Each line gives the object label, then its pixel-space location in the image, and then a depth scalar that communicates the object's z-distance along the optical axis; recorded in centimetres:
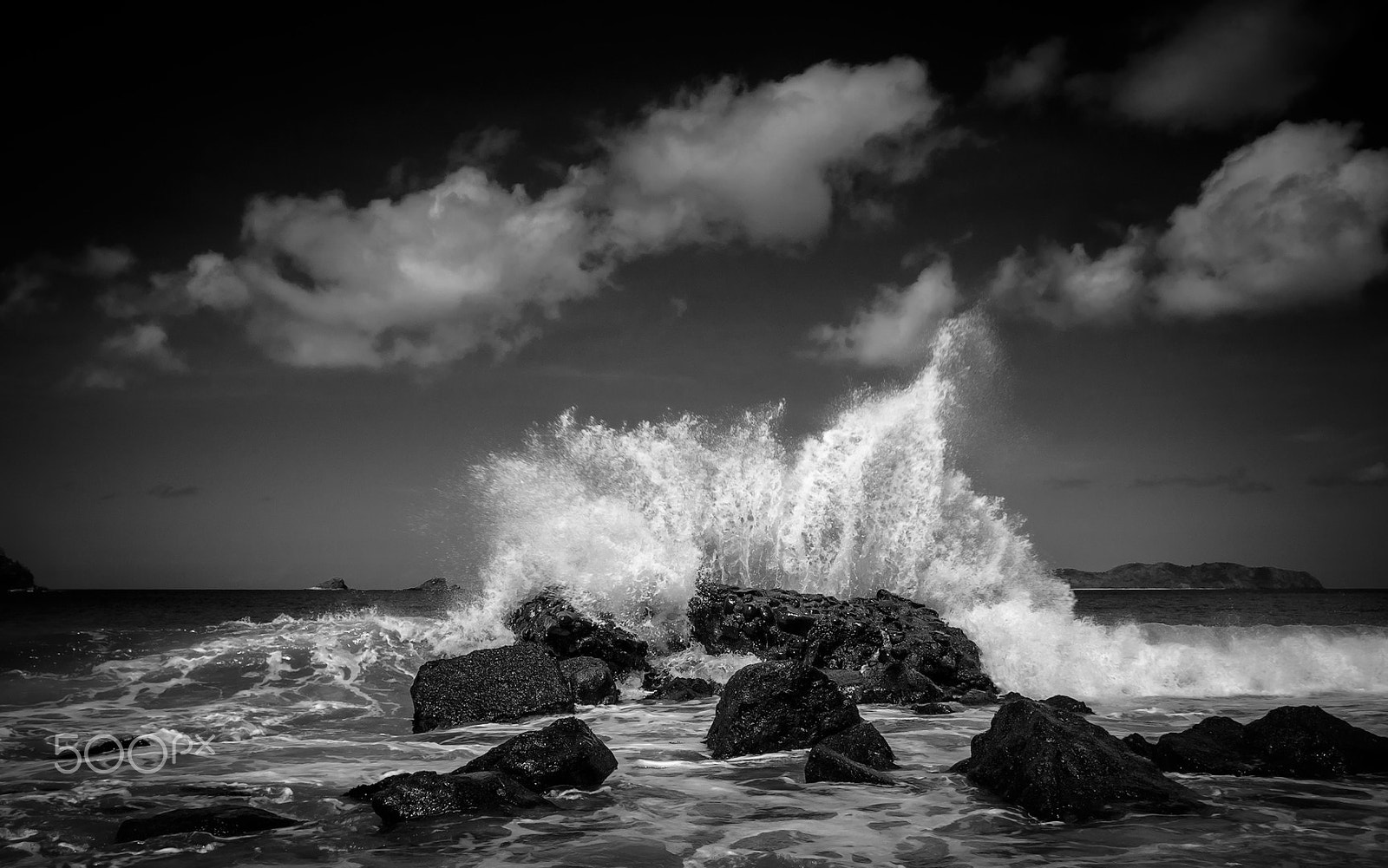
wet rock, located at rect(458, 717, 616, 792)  632
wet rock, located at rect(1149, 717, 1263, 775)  676
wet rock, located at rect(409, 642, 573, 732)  986
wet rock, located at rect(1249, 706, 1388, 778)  677
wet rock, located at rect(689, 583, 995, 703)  1246
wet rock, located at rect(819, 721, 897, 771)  707
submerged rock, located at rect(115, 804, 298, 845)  520
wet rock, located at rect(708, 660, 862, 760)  785
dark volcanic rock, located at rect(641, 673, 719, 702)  1163
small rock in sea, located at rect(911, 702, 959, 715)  1051
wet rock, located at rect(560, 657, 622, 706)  1123
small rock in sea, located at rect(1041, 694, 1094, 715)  982
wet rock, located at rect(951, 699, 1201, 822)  552
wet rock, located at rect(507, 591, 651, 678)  1348
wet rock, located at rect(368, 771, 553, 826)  545
